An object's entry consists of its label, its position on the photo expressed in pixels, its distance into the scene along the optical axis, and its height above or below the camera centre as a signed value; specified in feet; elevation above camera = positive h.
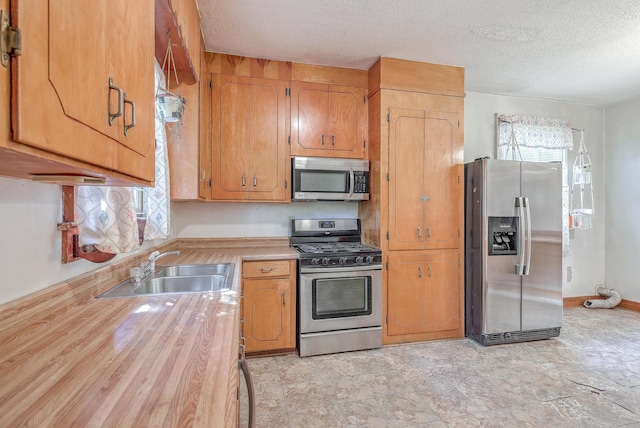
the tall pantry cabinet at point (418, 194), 10.03 +0.72
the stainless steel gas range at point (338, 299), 9.19 -2.38
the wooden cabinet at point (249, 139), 9.75 +2.33
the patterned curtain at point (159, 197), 6.64 +0.38
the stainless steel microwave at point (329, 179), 10.08 +1.17
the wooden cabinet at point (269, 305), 9.07 -2.49
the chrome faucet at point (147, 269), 5.68 -1.01
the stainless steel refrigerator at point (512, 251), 10.01 -1.05
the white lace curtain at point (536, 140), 13.01 +3.14
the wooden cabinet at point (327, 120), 10.26 +3.06
